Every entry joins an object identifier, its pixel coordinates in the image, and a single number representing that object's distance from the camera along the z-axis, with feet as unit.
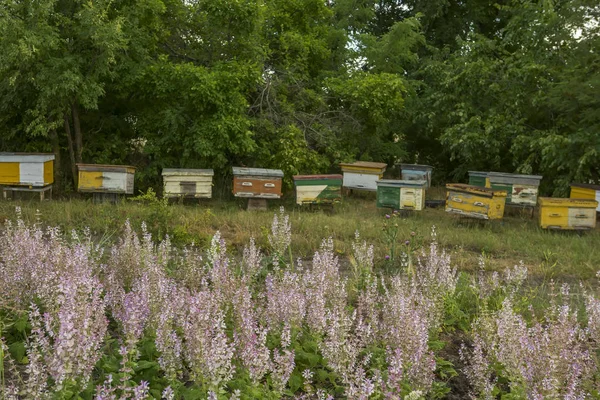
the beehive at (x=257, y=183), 44.83
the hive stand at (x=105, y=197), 45.44
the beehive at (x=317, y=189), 44.90
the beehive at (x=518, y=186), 45.39
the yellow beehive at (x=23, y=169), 43.78
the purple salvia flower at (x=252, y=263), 20.04
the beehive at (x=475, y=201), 39.91
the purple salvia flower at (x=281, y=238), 24.43
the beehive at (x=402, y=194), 43.55
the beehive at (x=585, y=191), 43.93
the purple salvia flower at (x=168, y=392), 9.54
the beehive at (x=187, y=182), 44.86
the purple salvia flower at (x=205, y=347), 10.97
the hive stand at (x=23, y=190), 44.60
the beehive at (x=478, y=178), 54.24
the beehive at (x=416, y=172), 56.70
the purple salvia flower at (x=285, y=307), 15.24
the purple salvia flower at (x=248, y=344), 11.57
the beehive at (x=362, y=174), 52.21
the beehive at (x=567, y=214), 39.58
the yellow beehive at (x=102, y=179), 44.68
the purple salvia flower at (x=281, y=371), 11.56
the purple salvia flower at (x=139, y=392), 9.21
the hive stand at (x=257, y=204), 45.20
